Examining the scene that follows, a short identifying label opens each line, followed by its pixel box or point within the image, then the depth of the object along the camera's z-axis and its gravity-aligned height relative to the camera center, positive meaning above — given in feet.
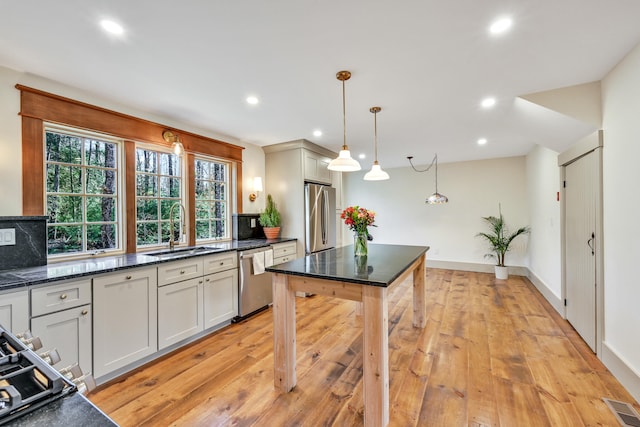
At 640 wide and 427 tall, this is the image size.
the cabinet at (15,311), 5.40 -1.96
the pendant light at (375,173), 9.86 +1.37
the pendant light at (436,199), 17.69 +0.75
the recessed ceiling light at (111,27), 5.40 +3.80
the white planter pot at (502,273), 17.26 -4.02
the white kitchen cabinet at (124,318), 6.79 -2.81
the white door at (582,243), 8.33 -1.15
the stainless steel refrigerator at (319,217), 14.15 -0.29
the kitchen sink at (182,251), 9.38 -1.43
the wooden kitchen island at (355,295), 5.57 -1.91
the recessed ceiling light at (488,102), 9.20 +3.74
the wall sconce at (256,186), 14.20 +1.36
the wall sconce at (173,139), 9.89 +2.89
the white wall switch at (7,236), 6.69 -0.55
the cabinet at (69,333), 5.95 -2.72
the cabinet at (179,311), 8.21 -3.14
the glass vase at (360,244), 8.79 -1.06
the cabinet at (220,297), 9.62 -3.14
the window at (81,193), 8.07 +0.67
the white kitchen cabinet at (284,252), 12.64 -1.94
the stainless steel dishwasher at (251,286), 10.91 -3.14
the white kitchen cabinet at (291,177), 14.04 +1.87
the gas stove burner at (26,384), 1.88 -1.33
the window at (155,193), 10.10 +0.77
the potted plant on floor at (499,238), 17.42 -1.86
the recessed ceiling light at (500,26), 5.46 +3.80
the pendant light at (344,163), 8.22 +1.47
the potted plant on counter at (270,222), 13.94 -0.51
